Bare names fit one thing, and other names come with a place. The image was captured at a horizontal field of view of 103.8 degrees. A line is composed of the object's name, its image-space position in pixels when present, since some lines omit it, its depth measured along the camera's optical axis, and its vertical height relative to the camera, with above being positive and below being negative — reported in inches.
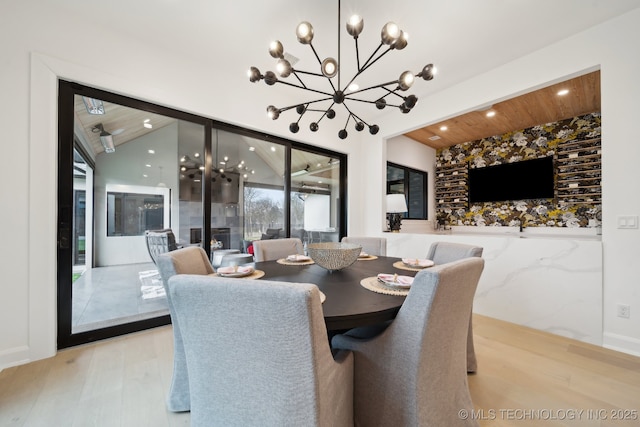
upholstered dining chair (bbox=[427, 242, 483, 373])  68.7 -11.7
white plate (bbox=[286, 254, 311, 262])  79.2 -13.8
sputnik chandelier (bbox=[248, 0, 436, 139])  54.9 +37.3
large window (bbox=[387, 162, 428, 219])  182.1 +21.4
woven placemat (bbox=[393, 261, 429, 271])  66.7 -14.3
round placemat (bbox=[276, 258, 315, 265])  77.0 -14.6
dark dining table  38.3 -14.9
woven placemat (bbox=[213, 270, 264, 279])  58.8 -14.5
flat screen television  146.8 +21.7
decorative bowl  60.9 -10.2
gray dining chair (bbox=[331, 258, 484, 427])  36.5 -22.6
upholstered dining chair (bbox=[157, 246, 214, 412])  51.1 -27.5
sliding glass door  81.4 +7.4
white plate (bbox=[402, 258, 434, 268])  67.3 -13.1
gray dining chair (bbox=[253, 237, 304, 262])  91.6 -12.8
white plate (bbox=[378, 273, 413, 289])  49.1 -13.4
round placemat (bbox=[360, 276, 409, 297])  47.9 -14.6
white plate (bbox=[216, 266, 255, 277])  57.3 -13.2
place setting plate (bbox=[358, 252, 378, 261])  84.8 -14.5
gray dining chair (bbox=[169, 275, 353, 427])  26.7 -15.7
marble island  85.3 -26.2
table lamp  146.5 +7.3
